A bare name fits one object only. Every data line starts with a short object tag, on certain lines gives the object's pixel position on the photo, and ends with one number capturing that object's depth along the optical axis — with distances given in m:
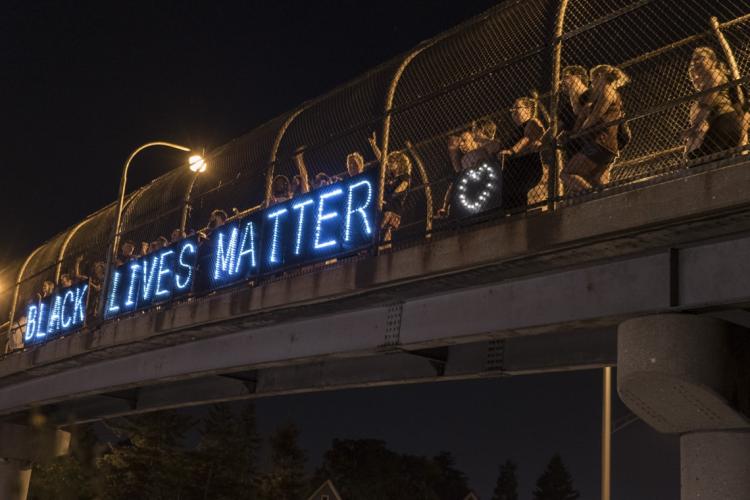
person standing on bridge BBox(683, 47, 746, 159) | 8.34
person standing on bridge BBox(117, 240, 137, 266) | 17.77
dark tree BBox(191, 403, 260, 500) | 73.94
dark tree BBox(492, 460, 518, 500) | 137.88
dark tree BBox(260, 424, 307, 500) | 78.00
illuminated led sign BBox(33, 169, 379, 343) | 11.82
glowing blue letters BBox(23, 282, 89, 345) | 18.39
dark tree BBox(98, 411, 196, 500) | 69.62
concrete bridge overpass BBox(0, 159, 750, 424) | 8.09
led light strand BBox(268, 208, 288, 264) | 13.03
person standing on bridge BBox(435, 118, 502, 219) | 10.38
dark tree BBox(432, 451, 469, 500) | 122.51
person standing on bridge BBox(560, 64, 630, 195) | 9.27
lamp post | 16.43
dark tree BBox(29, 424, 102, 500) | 69.00
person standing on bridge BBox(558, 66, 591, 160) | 9.54
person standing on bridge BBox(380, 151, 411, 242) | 11.62
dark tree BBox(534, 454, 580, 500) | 135.75
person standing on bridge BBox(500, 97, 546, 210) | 9.96
